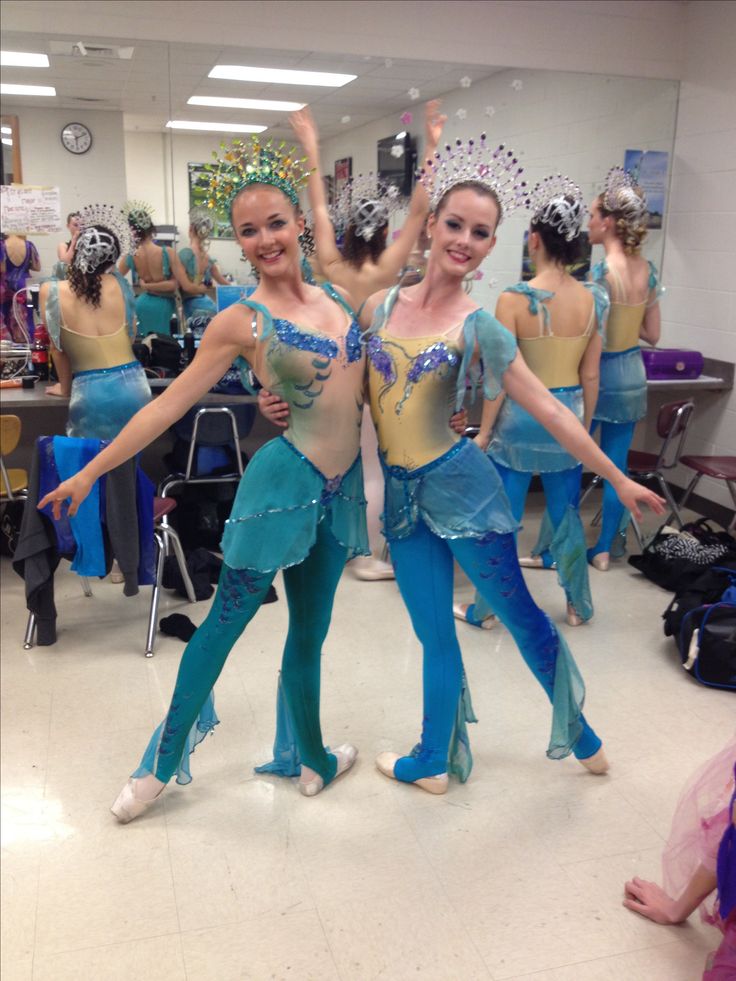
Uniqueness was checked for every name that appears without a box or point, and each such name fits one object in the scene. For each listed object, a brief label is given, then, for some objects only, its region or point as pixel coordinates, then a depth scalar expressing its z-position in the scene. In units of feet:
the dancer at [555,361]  9.76
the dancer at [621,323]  11.63
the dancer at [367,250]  10.05
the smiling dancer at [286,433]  5.98
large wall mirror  12.98
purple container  14.34
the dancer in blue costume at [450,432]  6.25
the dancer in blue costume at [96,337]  10.50
